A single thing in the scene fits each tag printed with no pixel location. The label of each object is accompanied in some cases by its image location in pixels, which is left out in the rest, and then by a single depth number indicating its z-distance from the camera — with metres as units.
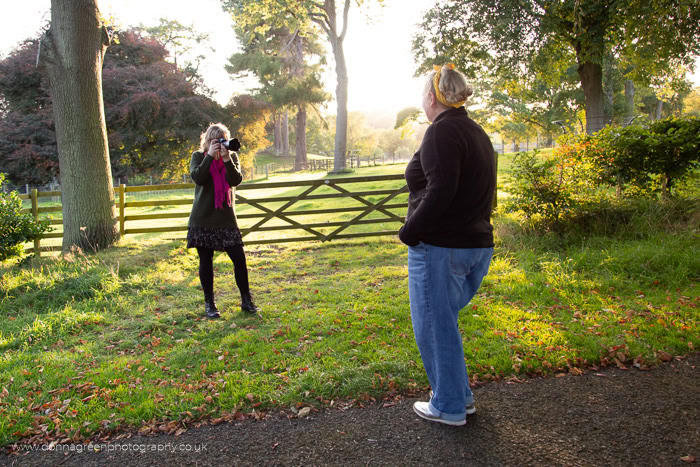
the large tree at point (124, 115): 24.88
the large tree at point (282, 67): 31.22
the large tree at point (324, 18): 23.76
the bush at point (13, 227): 7.07
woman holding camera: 4.68
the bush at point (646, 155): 6.86
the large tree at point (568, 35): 11.94
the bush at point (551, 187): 7.09
